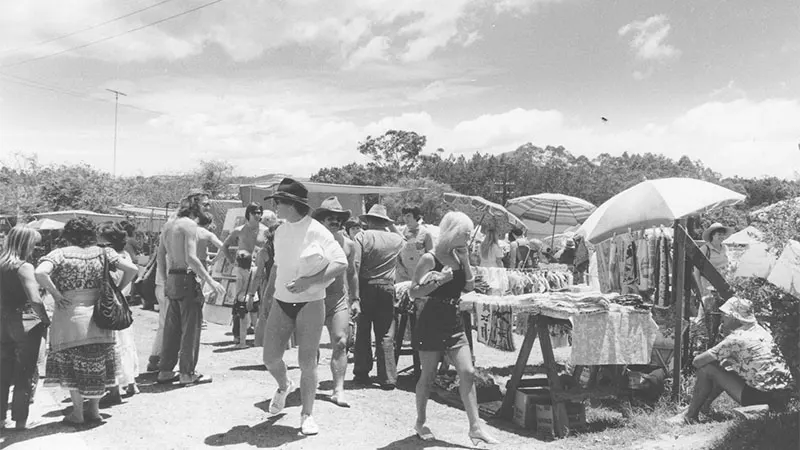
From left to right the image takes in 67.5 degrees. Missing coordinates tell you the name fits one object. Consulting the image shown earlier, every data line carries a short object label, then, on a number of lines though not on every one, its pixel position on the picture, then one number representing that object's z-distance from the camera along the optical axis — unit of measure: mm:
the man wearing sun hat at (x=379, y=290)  6383
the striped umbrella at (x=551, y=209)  12492
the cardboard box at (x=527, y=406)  5340
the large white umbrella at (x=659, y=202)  6055
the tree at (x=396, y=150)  71375
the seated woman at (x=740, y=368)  5020
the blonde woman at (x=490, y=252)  9773
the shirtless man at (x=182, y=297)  5883
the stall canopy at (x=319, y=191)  18641
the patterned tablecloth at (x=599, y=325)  5250
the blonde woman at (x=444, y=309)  4602
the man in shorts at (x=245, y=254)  7999
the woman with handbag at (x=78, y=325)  4715
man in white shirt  4652
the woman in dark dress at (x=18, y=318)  4637
